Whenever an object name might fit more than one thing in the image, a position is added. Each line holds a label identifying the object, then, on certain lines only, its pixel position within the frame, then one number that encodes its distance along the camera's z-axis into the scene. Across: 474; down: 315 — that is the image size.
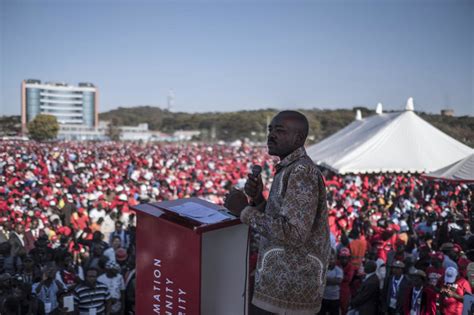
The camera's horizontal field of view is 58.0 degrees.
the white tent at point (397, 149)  14.23
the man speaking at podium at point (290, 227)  1.70
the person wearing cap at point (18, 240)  5.73
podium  1.95
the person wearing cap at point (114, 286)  4.78
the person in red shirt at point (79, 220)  9.17
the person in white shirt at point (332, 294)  5.06
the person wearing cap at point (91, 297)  4.34
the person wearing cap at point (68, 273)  4.84
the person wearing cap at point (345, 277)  5.39
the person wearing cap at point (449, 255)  5.47
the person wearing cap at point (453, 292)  4.31
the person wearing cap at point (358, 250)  6.45
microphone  1.85
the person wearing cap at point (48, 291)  4.42
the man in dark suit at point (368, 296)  4.73
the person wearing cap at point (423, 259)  5.57
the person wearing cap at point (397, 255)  5.84
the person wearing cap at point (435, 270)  4.54
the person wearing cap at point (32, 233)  7.17
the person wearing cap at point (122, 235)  7.81
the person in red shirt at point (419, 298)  4.34
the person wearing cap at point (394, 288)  4.73
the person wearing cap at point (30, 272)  4.79
